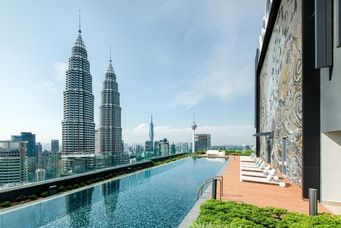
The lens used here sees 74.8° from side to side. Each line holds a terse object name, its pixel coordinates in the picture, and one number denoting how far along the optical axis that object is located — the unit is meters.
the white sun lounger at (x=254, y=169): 13.61
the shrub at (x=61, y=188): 10.40
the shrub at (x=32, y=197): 8.90
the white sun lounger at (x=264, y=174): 10.22
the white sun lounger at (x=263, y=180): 9.80
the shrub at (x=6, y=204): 7.81
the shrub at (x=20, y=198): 8.45
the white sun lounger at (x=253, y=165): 14.91
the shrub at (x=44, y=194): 9.44
